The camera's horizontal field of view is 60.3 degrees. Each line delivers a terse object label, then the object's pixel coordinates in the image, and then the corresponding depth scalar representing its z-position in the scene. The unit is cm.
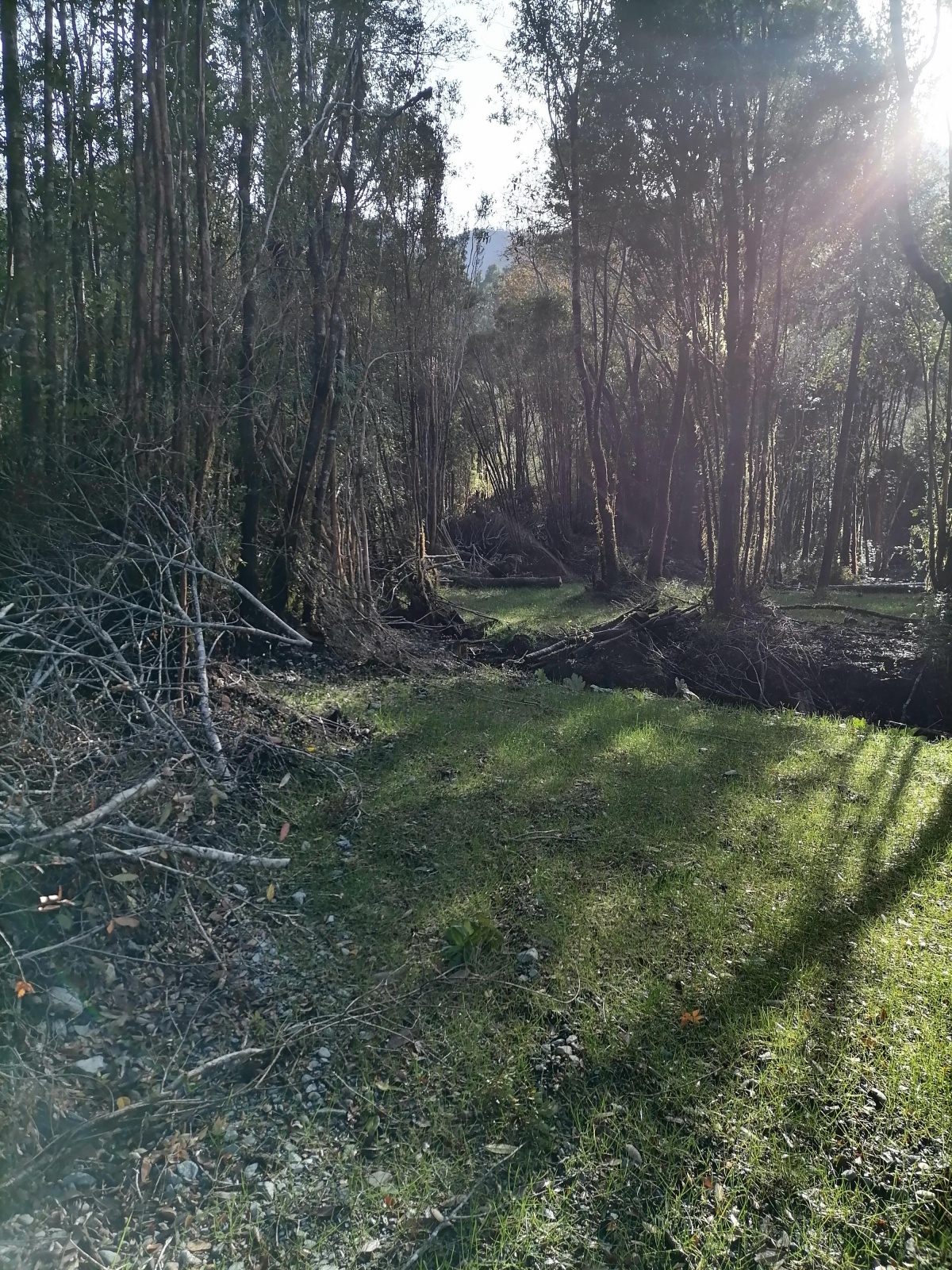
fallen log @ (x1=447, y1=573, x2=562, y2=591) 1758
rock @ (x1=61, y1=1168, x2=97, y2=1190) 243
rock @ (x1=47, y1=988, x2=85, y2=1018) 305
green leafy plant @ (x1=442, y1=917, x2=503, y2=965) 359
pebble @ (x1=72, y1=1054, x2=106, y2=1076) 284
